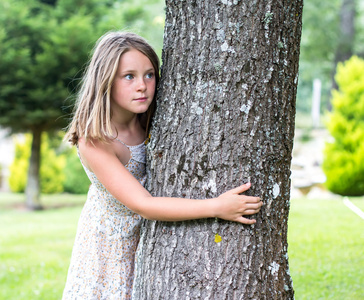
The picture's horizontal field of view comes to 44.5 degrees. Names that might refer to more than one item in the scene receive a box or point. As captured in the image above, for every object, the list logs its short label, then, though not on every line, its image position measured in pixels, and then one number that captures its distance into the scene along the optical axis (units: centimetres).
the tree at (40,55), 877
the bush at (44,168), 1206
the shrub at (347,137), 858
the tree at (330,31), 1436
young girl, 172
